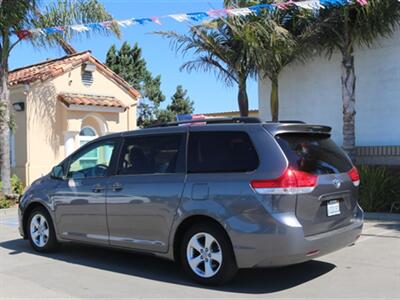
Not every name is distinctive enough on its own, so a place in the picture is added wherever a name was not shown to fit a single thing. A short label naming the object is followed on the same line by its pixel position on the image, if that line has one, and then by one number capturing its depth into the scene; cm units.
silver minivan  543
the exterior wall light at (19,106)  1728
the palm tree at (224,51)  1366
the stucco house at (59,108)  1731
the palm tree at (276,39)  1266
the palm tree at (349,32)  1190
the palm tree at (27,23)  1427
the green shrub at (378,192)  1118
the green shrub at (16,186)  1549
